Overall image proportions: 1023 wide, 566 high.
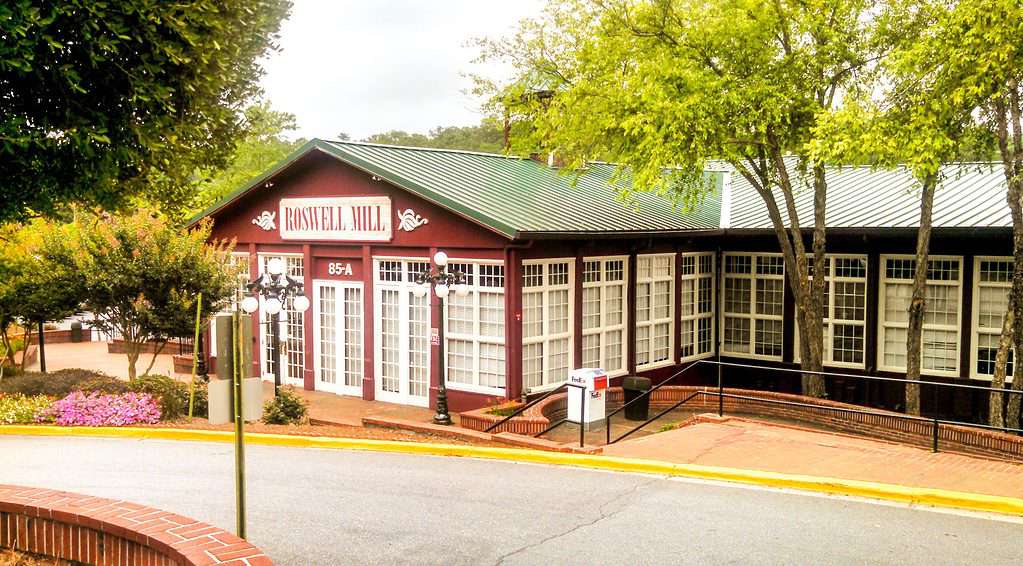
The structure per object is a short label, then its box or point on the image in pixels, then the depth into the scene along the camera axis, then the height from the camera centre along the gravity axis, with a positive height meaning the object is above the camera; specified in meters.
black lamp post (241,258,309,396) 15.40 -0.65
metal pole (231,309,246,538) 7.01 -1.33
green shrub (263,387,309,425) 16.14 -2.70
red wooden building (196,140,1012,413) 17.41 -0.31
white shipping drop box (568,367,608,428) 15.61 -2.33
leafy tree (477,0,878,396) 16.16 +3.17
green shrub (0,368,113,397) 17.62 -2.42
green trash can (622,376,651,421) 17.19 -2.69
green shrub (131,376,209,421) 16.14 -2.46
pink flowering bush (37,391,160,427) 15.50 -2.59
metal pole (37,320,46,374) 22.25 -2.37
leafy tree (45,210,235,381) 17.83 -0.24
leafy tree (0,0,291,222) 7.85 +1.65
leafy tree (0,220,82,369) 18.39 -0.45
